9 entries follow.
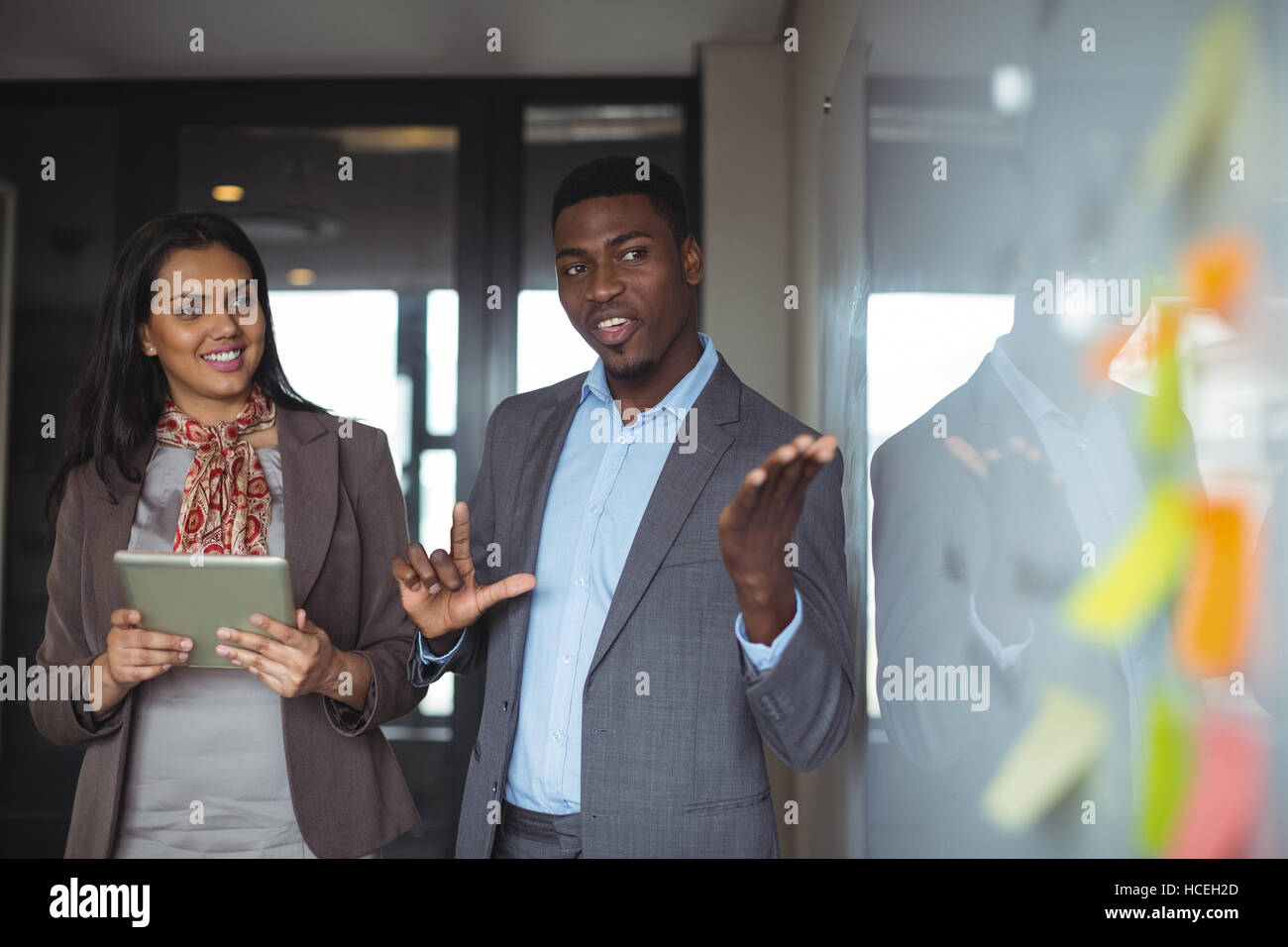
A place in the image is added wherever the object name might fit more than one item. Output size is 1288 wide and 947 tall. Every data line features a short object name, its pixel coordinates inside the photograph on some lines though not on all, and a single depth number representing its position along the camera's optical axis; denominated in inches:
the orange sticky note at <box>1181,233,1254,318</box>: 39.2
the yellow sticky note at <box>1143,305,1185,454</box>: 40.7
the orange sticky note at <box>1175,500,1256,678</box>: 39.2
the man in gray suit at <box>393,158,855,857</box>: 56.3
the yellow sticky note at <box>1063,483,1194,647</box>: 41.1
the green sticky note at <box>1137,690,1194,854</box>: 40.7
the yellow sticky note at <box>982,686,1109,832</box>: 45.0
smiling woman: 63.1
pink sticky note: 38.6
